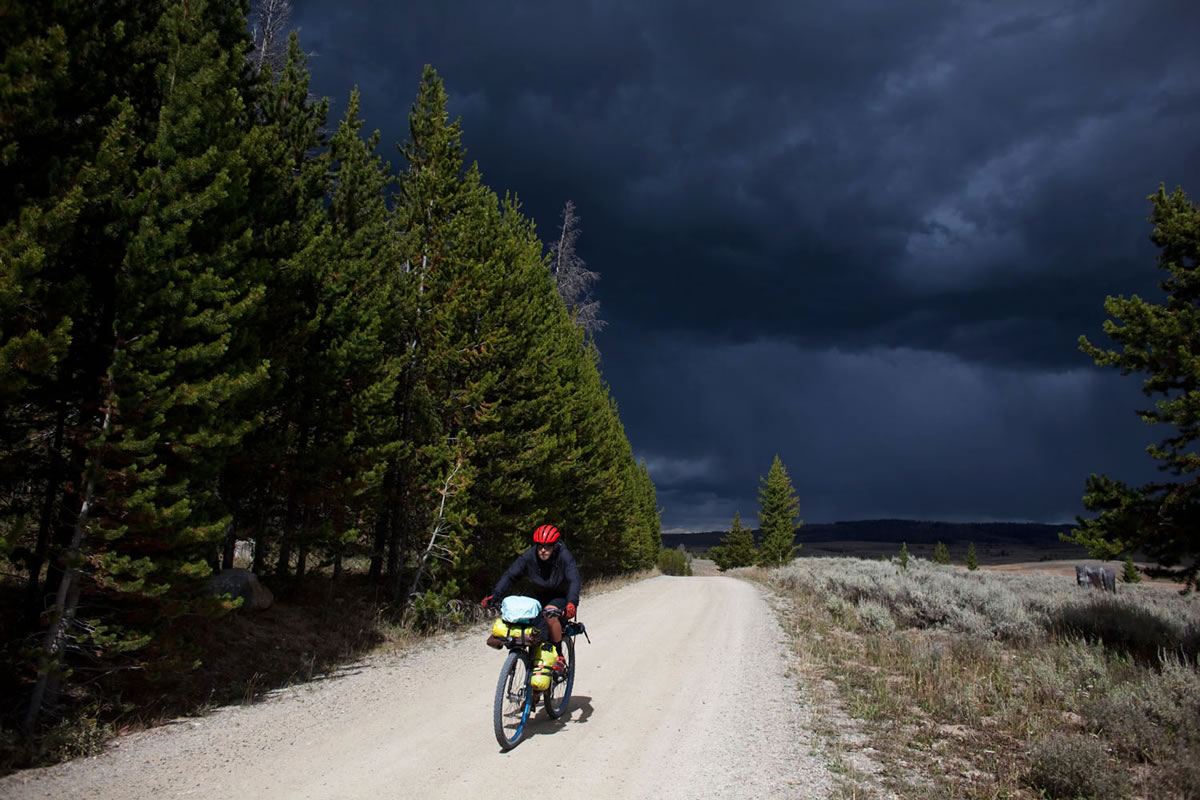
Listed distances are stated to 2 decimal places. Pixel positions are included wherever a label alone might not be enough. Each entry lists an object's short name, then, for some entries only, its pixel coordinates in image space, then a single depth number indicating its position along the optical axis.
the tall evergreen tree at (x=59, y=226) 5.88
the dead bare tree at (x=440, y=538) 15.21
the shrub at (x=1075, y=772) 5.40
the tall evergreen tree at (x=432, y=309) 16.00
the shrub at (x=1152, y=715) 6.41
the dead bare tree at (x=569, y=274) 30.94
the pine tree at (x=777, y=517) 65.62
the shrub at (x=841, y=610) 16.20
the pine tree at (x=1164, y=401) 11.29
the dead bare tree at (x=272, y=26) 18.48
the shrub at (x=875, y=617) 14.98
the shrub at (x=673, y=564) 80.50
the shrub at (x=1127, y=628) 12.34
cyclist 6.96
